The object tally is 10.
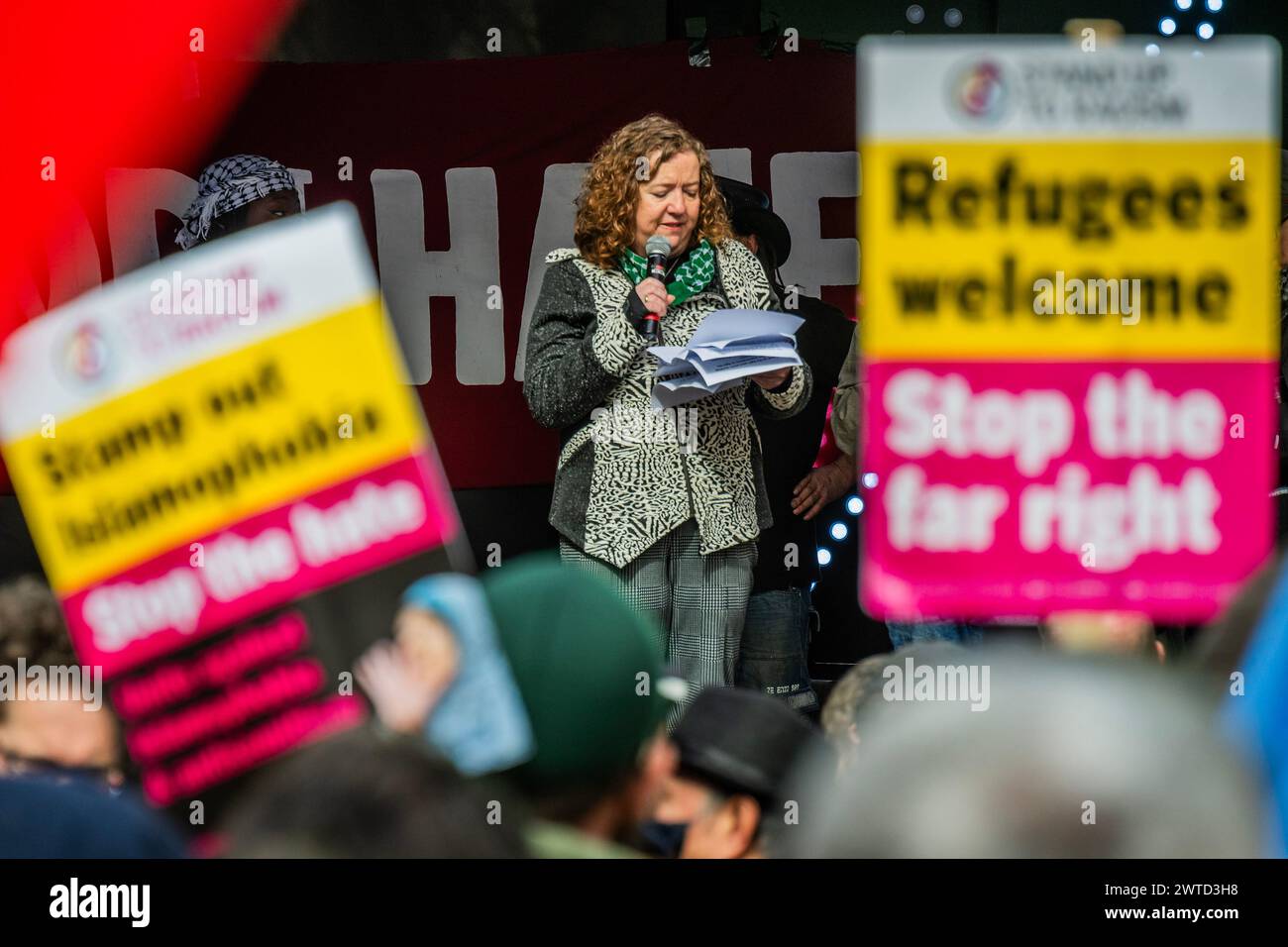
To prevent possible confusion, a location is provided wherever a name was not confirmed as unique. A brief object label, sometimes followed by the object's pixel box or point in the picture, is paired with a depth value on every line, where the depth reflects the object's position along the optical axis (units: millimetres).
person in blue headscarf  4332
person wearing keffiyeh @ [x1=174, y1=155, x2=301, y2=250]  8305
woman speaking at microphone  7109
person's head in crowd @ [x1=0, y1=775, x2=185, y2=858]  3271
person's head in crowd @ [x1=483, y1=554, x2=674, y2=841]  4117
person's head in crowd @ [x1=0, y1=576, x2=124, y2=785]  5566
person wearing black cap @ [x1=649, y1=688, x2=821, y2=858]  5027
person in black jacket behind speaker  8164
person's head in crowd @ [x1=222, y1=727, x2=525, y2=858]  2854
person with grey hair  2629
